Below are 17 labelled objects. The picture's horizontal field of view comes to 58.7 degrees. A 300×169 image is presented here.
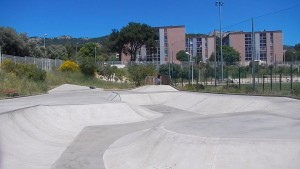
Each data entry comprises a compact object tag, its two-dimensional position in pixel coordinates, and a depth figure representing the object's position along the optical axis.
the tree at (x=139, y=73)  34.84
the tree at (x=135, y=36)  67.34
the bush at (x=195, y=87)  25.49
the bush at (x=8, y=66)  25.92
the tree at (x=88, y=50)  78.31
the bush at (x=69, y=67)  38.99
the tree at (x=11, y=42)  40.66
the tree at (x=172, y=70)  40.27
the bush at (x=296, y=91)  16.17
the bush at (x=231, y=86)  22.14
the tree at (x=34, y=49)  47.87
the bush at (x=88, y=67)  37.88
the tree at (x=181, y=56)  66.14
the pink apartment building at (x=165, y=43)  69.55
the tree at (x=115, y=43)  68.67
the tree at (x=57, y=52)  66.17
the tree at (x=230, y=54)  53.39
